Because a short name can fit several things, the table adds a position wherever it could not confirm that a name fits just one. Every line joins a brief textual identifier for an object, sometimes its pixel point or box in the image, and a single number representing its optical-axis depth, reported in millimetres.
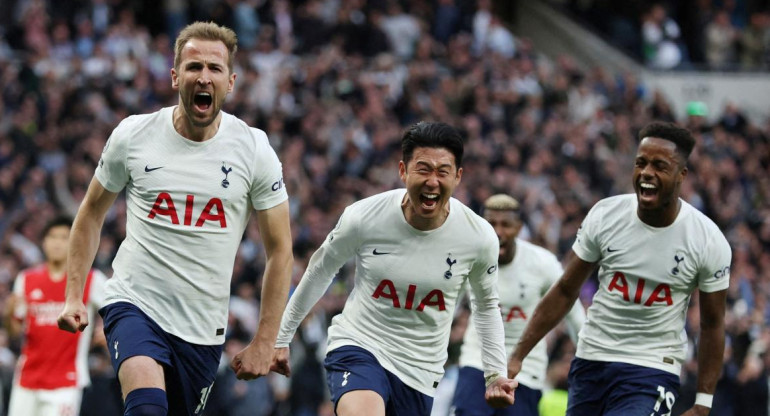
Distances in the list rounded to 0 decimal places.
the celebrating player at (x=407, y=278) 7375
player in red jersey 10680
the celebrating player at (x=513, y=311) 9891
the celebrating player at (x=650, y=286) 7844
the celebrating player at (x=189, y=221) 7023
